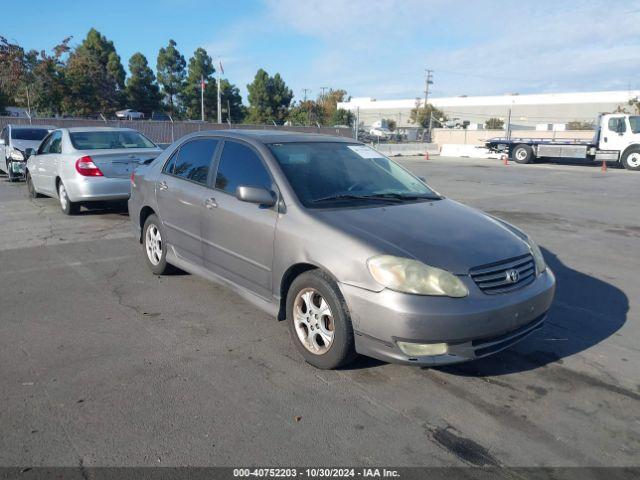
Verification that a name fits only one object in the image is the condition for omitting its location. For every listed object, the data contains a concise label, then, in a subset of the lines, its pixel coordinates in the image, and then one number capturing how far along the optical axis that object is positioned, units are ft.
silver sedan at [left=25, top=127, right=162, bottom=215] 29.27
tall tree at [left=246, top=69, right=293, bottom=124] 205.26
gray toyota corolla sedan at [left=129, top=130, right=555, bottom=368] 10.94
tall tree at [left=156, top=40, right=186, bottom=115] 207.62
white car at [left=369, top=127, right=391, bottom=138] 220.45
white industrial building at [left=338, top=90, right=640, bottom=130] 252.42
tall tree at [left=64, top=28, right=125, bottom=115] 145.48
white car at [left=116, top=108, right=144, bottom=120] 155.63
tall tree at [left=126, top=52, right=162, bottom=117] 186.19
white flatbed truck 83.05
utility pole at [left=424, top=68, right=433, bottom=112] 254.43
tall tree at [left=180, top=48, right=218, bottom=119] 205.26
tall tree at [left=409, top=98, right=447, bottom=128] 261.65
